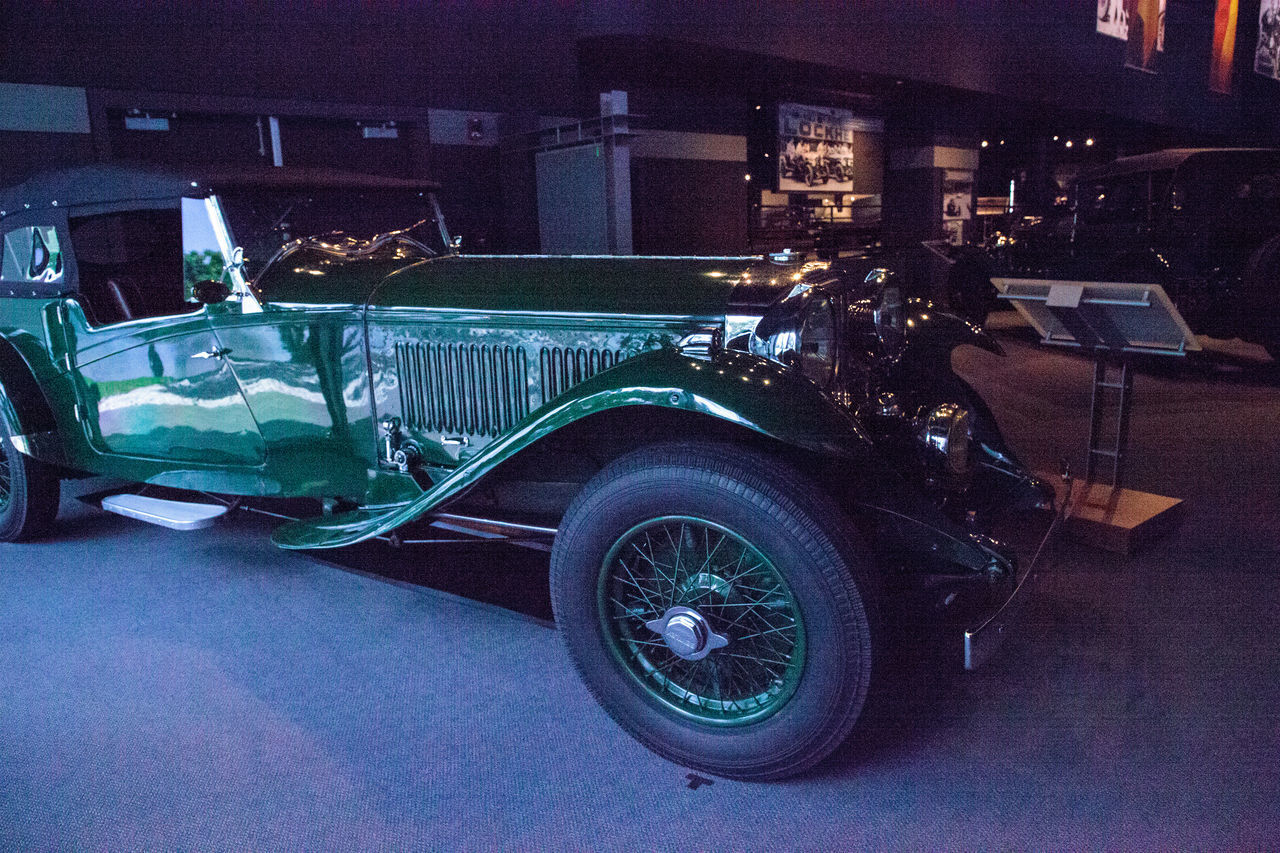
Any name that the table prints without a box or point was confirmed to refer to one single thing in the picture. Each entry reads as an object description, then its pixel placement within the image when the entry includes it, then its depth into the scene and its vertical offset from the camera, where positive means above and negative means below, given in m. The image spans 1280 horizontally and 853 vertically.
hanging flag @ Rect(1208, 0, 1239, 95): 17.02 +3.73
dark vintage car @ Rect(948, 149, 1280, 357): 6.88 -0.05
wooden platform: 3.35 -1.14
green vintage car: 2.03 -0.53
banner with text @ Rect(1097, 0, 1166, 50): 12.99 +3.30
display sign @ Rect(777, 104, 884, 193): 12.03 +1.31
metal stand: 3.66 -0.77
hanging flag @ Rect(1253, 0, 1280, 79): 15.71 +3.40
